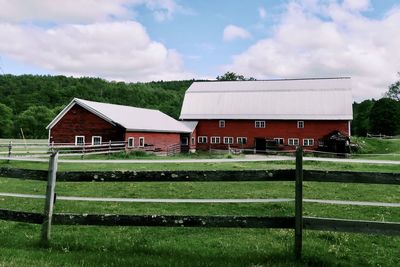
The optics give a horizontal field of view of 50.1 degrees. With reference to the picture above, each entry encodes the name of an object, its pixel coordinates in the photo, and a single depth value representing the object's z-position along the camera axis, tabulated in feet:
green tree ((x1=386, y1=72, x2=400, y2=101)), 360.28
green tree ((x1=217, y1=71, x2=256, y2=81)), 367.45
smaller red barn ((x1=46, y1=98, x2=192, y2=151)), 136.56
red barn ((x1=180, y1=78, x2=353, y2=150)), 181.78
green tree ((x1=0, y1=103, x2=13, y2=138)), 337.89
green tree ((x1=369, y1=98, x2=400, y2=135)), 298.76
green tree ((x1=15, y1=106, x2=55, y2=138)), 340.80
